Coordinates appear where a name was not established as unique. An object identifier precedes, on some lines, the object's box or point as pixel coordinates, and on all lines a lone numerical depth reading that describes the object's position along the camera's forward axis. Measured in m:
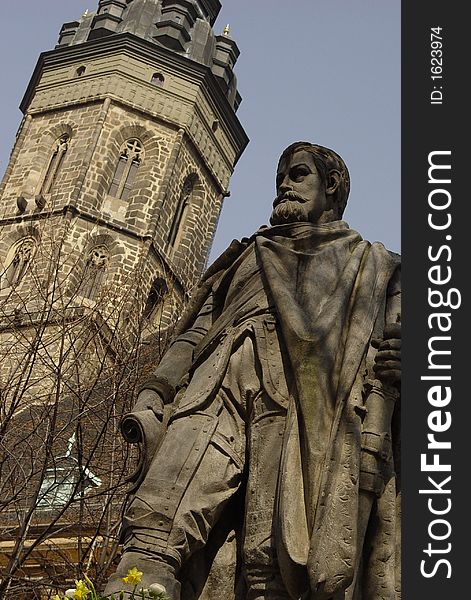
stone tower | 33.62
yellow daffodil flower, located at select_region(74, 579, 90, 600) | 3.02
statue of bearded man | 3.57
